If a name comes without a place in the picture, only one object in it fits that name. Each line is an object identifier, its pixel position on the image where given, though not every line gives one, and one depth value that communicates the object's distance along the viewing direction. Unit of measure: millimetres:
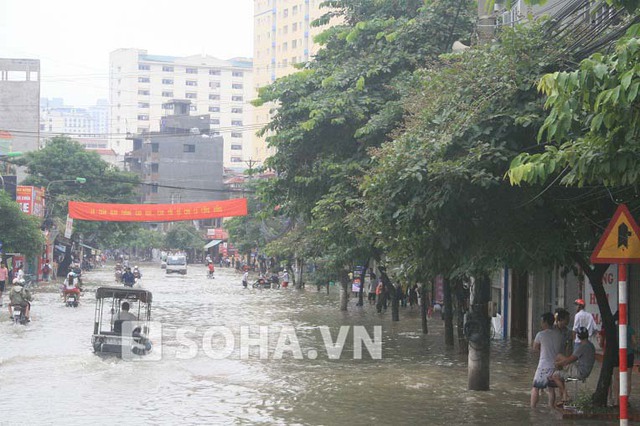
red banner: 51781
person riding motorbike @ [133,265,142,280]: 57219
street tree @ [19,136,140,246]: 62156
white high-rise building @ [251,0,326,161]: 139000
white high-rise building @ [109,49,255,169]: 173750
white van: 72188
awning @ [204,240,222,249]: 110575
